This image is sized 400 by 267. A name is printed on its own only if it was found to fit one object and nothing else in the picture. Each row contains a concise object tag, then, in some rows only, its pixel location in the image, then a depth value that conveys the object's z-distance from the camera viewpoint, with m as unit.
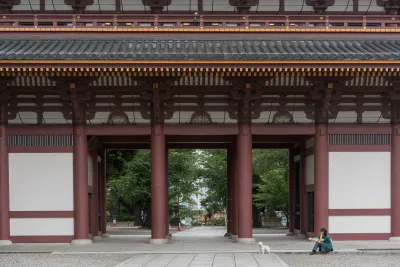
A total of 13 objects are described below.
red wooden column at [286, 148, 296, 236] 29.59
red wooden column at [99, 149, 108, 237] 29.47
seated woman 20.28
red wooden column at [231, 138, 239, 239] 27.31
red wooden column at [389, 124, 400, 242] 24.19
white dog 20.15
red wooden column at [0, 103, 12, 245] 23.72
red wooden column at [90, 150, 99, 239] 27.12
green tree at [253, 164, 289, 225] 45.75
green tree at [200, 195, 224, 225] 67.25
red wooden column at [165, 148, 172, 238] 26.09
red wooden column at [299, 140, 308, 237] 27.17
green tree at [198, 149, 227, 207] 55.32
